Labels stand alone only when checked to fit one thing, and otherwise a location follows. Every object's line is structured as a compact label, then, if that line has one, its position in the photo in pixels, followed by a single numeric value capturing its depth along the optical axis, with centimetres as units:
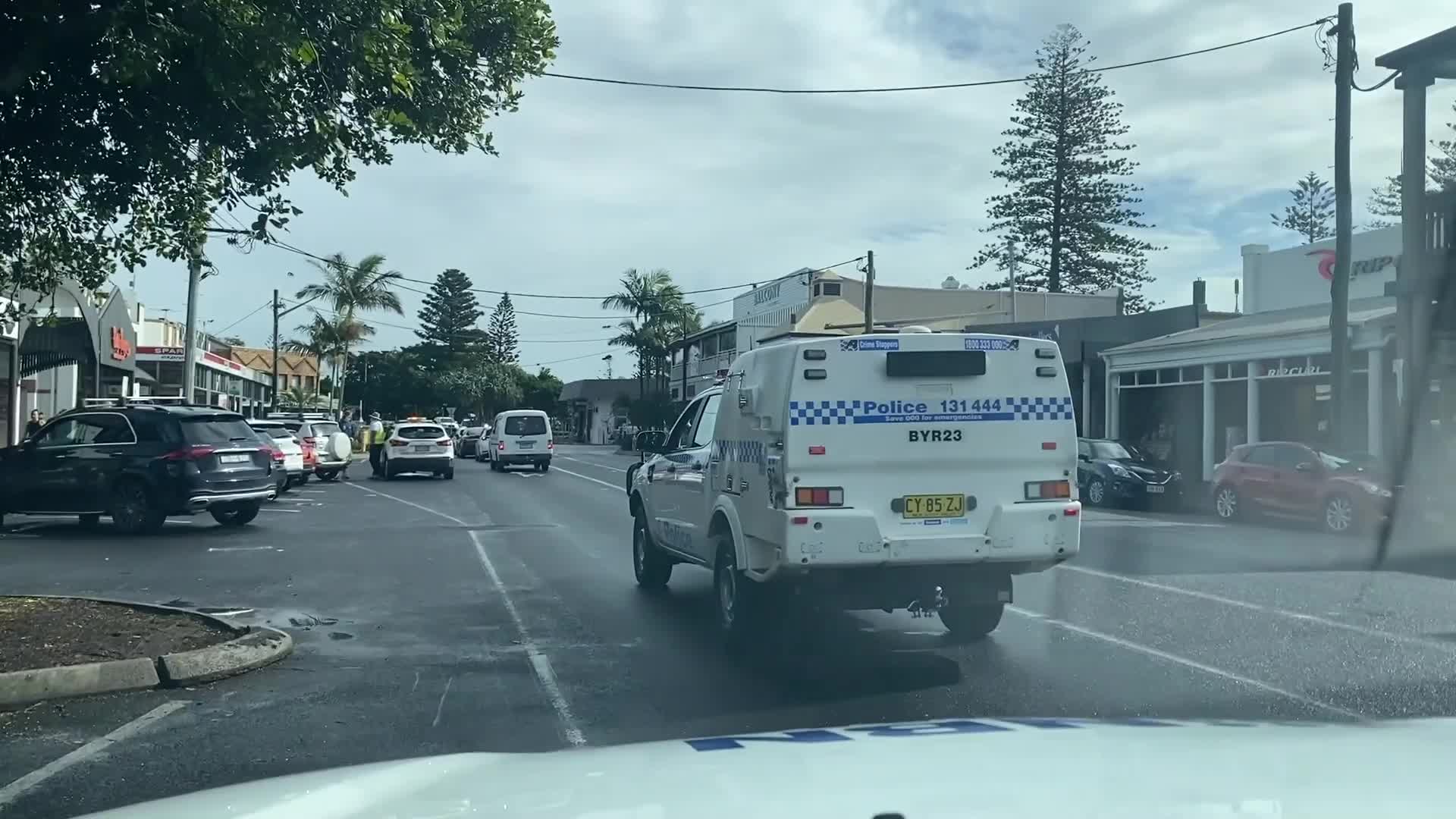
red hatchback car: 1791
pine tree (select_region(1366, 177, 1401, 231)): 4953
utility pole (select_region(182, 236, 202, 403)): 2961
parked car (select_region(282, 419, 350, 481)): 2994
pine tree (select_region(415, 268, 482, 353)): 9238
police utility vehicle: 808
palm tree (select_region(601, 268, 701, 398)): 6844
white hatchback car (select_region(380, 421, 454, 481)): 3281
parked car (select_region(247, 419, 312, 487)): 2580
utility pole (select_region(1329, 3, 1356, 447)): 2056
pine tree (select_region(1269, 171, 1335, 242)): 6462
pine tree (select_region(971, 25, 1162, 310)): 5212
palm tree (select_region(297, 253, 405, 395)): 6178
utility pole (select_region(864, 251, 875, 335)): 3981
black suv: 1725
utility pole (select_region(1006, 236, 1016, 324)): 5338
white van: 3775
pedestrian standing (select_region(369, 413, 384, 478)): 3462
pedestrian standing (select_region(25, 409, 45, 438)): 2637
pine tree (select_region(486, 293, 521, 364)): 10550
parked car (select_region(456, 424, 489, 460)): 5266
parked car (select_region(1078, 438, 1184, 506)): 2389
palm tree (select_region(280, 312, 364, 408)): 6294
